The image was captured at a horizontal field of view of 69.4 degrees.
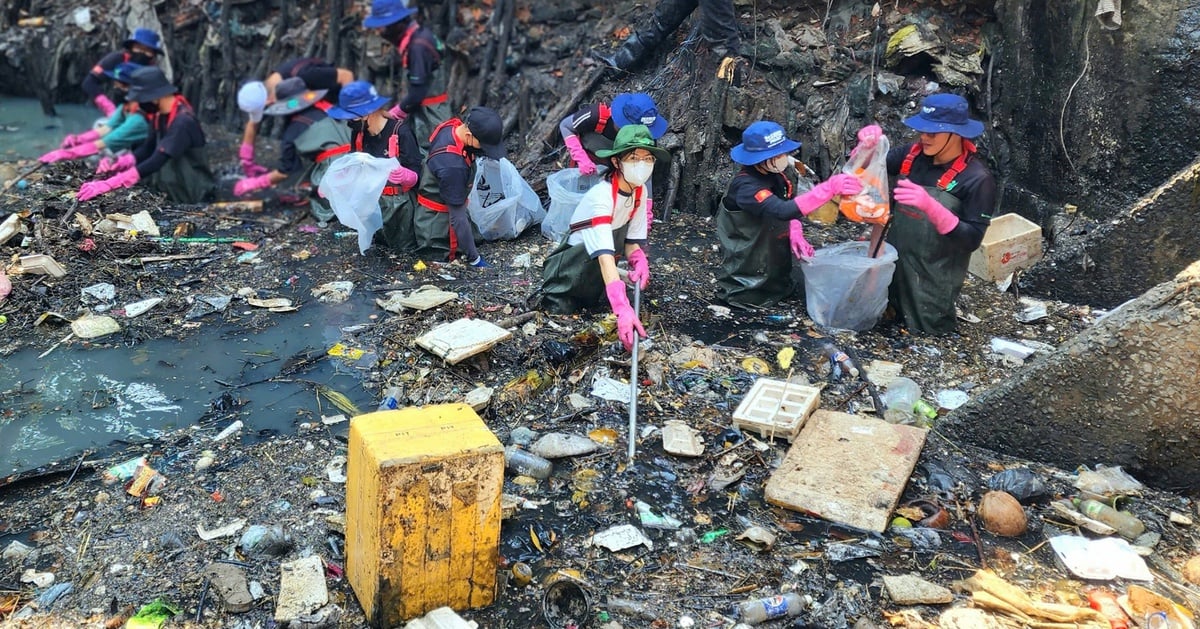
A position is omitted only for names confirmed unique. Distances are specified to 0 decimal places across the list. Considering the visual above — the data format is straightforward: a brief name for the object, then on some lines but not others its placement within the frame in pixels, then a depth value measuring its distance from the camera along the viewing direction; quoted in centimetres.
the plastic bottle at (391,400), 454
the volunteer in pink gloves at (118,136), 812
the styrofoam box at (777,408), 423
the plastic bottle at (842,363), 500
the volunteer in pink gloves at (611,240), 469
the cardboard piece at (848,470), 370
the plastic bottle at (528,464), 394
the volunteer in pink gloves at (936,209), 506
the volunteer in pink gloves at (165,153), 768
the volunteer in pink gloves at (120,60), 897
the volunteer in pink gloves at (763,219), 532
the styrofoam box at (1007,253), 626
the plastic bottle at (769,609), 313
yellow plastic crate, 277
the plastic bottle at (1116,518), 362
